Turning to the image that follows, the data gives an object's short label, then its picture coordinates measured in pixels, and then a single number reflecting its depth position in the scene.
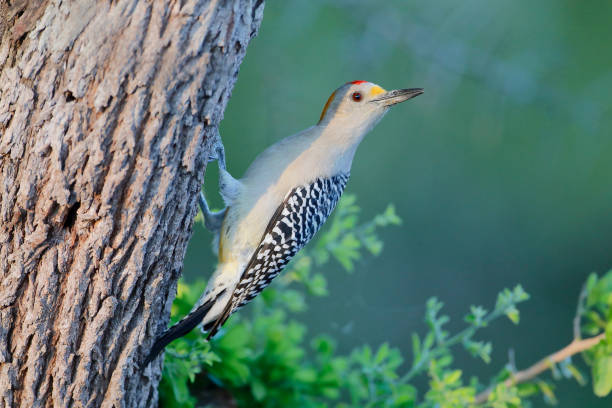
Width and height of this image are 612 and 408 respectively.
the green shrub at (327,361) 5.16
